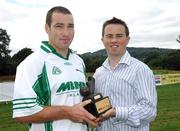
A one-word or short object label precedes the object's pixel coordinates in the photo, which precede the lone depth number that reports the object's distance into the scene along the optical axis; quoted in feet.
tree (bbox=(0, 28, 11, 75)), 209.81
